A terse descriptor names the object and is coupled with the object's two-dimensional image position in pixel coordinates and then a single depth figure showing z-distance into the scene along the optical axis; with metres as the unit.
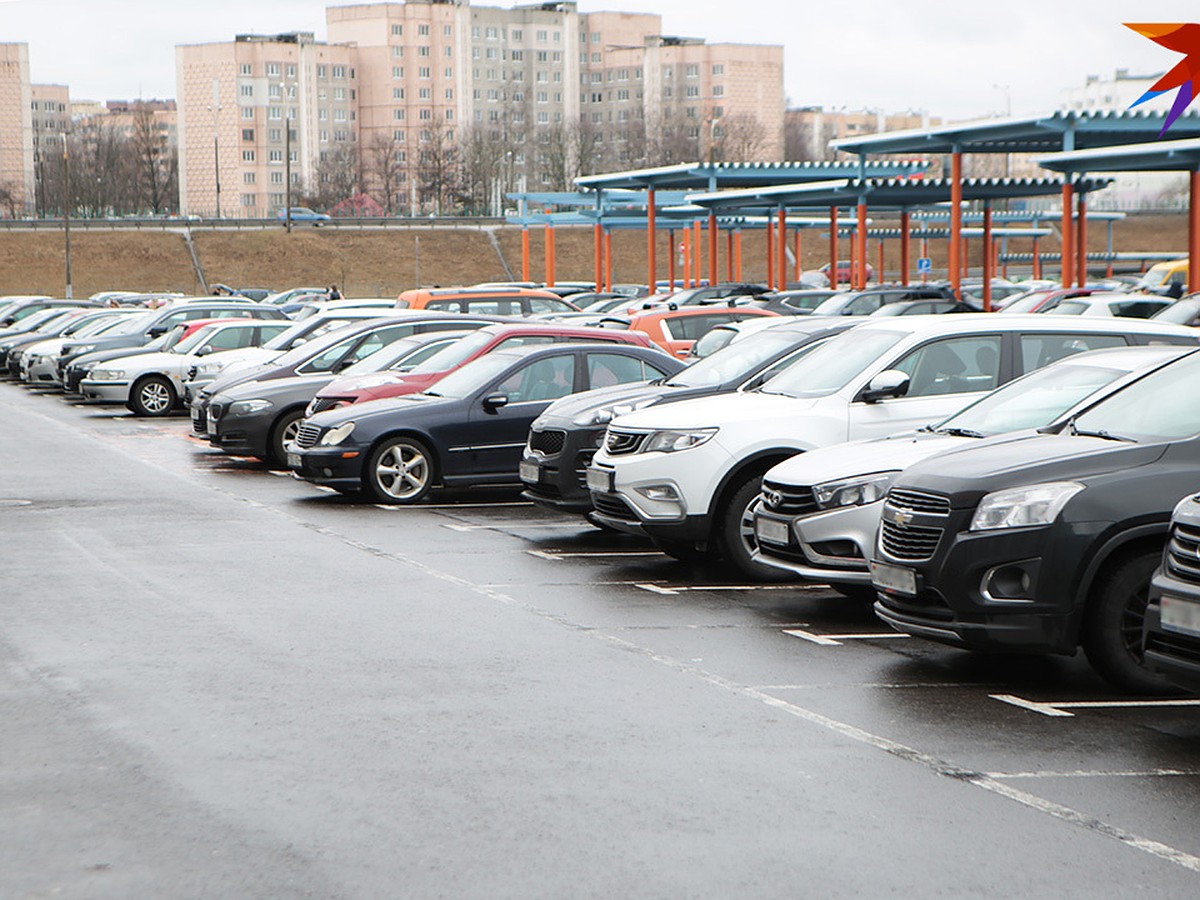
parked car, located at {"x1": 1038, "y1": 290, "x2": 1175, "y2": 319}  29.34
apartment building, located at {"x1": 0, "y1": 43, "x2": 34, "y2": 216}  179.00
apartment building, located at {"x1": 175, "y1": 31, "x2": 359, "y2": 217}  158.12
